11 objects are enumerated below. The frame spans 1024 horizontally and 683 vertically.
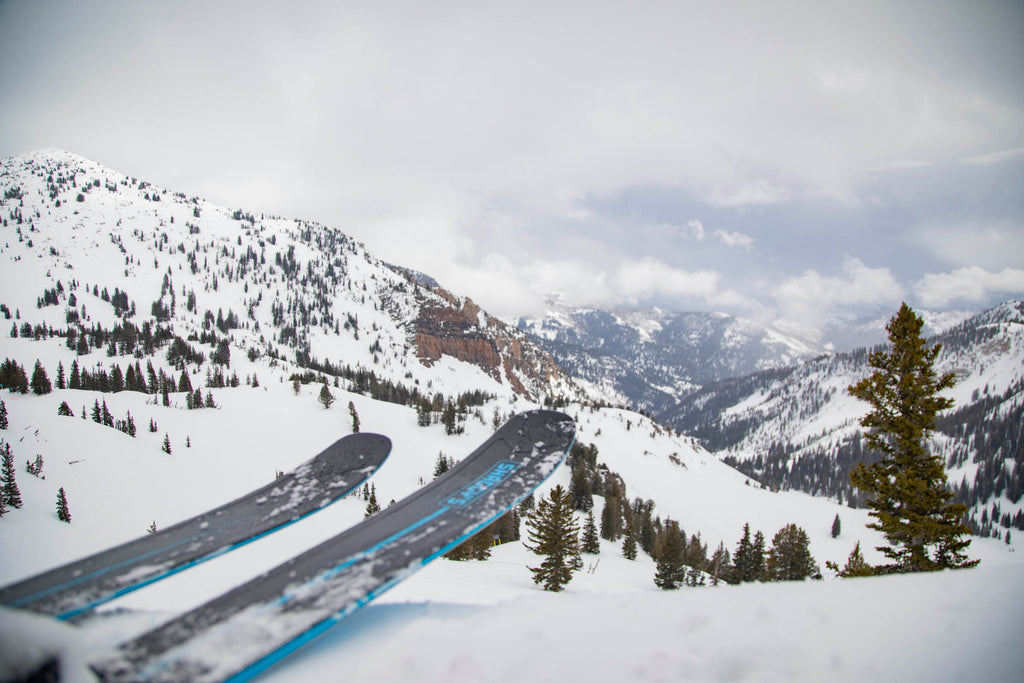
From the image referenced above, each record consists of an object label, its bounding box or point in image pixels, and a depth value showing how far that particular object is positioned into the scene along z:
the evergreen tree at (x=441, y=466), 36.78
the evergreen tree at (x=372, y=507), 31.79
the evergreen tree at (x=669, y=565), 28.80
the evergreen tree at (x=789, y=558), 25.59
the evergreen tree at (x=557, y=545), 17.78
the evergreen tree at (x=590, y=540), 39.25
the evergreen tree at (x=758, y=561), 26.86
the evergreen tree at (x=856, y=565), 11.75
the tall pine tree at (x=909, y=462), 10.40
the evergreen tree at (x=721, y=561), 45.00
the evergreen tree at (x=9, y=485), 13.88
